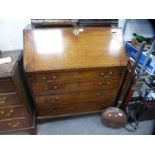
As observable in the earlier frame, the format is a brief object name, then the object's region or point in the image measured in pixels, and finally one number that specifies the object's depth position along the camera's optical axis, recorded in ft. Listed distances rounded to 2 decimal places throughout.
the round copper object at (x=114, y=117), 5.54
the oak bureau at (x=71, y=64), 4.55
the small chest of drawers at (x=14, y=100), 4.13
